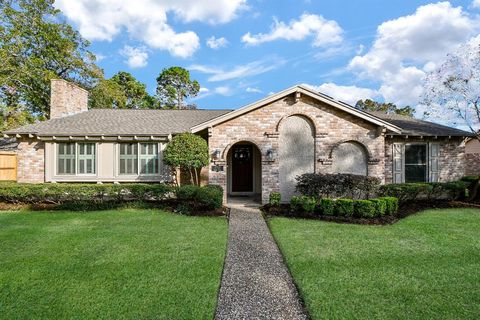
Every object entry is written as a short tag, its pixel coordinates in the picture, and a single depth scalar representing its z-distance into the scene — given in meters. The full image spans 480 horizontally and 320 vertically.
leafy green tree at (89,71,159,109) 34.19
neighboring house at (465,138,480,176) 17.74
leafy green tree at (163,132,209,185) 10.84
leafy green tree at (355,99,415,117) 41.34
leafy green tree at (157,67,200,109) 37.22
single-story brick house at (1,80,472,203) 11.57
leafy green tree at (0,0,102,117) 19.95
